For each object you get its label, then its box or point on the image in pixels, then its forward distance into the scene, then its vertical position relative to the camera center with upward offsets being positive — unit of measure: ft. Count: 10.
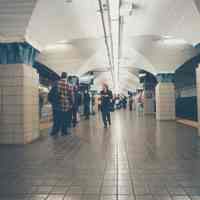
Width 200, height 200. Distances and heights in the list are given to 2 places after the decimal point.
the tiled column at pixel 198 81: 21.10 +1.72
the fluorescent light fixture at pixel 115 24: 19.14 +7.64
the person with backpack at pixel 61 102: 22.31 +0.05
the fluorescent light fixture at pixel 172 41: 31.65 +8.02
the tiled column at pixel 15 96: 19.27 +0.58
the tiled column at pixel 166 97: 41.57 +0.67
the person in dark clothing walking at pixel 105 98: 29.32 +0.47
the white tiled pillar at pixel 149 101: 63.93 +0.07
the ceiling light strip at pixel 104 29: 19.77 +7.78
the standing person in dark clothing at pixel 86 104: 45.91 -0.34
